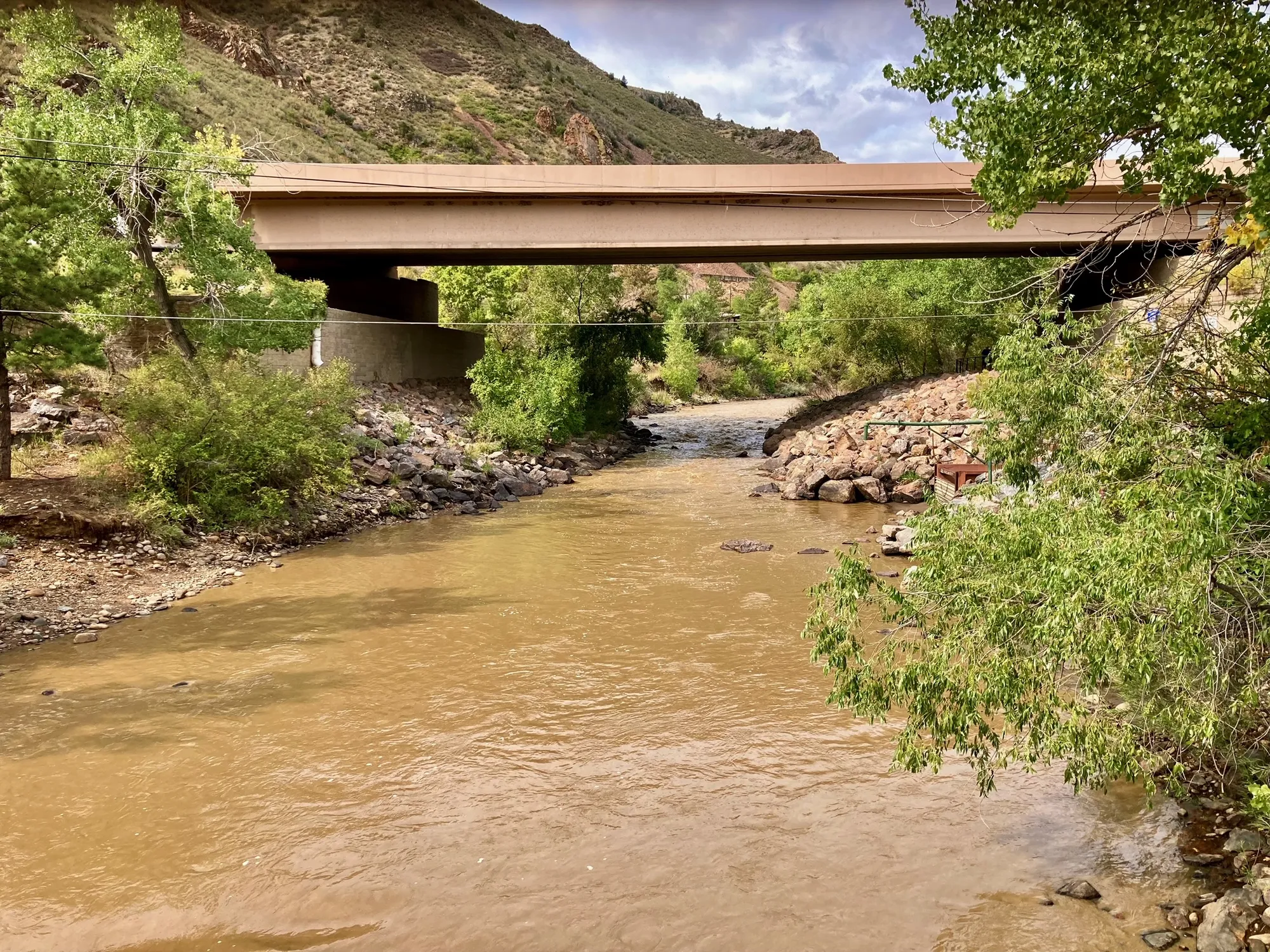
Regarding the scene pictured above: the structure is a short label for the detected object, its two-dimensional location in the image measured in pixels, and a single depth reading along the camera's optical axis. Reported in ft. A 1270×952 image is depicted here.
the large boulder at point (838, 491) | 79.46
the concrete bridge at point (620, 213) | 85.15
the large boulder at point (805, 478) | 81.51
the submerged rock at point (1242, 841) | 21.59
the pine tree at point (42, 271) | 45.88
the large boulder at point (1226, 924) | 18.53
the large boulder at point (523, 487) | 85.25
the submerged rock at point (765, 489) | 84.99
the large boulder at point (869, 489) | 79.10
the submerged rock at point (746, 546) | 60.34
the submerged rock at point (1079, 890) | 21.29
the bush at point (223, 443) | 55.16
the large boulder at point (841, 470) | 81.92
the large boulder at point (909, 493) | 78.07
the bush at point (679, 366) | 198.70
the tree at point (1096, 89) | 20.13
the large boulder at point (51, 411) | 62.85
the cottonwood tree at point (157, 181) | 56.65
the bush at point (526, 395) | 99.60
